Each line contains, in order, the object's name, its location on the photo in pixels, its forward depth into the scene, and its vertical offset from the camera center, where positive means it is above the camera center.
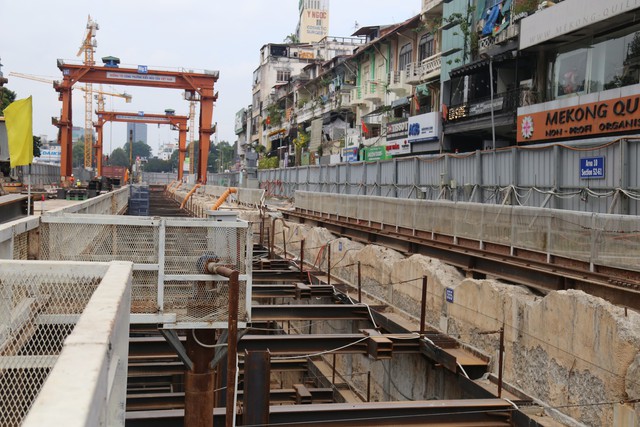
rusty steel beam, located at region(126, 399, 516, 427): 8.59 -3.06
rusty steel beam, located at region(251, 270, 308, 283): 19.00 -2.77
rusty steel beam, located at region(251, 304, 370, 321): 14.12 -2.84
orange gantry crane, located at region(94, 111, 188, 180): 87.56 +7.64
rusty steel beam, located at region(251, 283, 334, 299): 16.91 -2.86
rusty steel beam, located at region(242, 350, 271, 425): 8.57 -2.67
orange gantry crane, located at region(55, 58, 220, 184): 47.11 +7.07
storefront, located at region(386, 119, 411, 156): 42.81 +3.18
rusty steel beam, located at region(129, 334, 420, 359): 11.75 -2.96
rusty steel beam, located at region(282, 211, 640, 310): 10.89 -1.58
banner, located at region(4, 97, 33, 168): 11.45 +0.72
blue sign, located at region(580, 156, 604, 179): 16.19 +0.61
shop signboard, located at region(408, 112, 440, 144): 38.94 +3.59
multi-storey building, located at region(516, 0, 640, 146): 23.36 +4.80
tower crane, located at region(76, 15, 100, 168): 126.38 +22.46
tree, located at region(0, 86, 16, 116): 71.28 +9.30
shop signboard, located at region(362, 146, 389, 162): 47.06 +2.37
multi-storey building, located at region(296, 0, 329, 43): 122.00 +30.39
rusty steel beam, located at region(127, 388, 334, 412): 13.78 -4.87
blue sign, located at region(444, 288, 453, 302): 13.10 -2.13
